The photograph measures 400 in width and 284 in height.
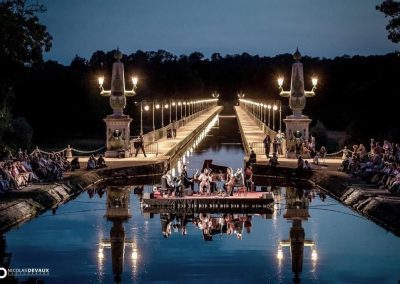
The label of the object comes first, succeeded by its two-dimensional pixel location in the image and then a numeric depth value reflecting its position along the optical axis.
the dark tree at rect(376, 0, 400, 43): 49.69
